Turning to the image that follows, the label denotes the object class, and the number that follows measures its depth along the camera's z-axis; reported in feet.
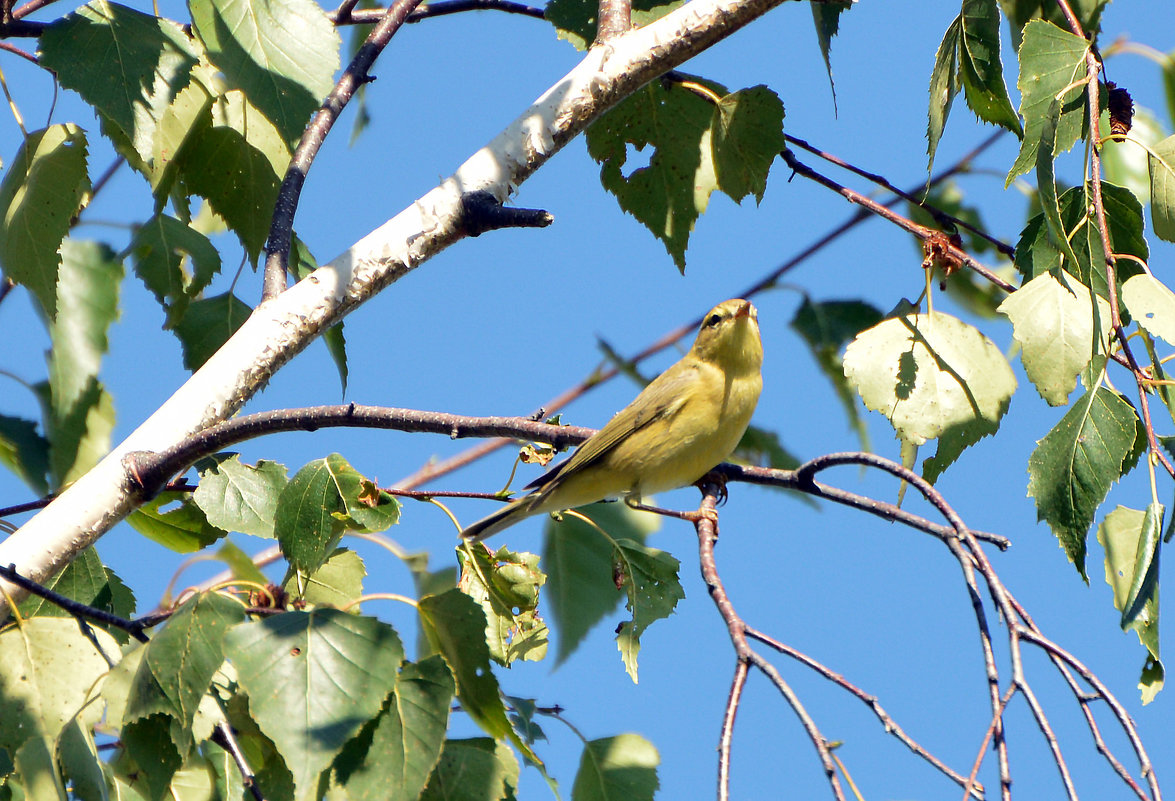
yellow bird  29.60
